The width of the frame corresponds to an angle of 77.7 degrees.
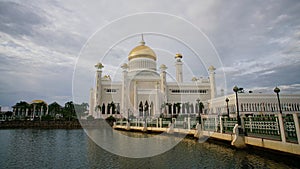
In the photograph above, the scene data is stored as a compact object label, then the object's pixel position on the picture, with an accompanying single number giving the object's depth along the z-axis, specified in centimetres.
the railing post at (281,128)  646
